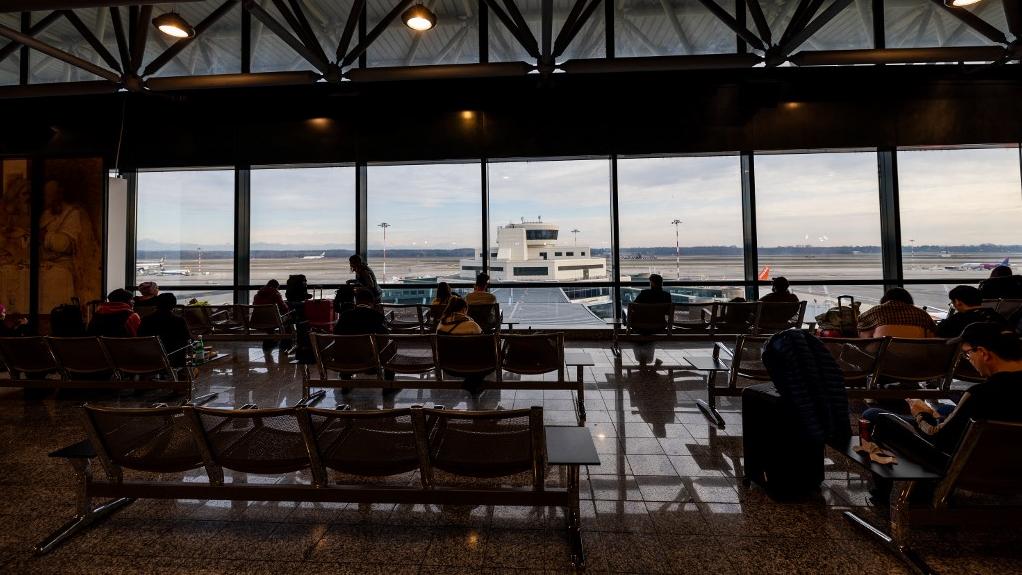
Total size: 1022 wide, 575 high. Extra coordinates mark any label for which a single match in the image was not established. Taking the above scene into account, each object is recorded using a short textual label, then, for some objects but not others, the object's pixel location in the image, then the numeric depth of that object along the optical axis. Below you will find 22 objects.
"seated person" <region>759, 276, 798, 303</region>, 6.12
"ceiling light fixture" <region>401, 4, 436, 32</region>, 5.23
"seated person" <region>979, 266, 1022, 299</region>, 5.89
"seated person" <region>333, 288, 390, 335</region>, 4.60
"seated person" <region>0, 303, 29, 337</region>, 4.95
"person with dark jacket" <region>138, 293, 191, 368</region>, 4.62
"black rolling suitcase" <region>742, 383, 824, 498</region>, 2.46
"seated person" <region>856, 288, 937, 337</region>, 3.96
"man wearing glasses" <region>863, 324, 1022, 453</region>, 1.82
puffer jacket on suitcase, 2.22
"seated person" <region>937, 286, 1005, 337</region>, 3.87
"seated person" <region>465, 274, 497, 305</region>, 6.08
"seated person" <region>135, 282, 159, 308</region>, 6.05
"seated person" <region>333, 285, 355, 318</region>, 5.83
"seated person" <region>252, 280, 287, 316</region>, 6.97
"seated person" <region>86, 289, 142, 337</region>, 4.64
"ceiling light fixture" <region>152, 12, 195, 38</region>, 5.17
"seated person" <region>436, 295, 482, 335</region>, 4.16
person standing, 6.86
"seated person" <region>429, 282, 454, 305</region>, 5.94
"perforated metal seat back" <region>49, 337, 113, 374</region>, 4.12
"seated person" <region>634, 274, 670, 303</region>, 6.38
